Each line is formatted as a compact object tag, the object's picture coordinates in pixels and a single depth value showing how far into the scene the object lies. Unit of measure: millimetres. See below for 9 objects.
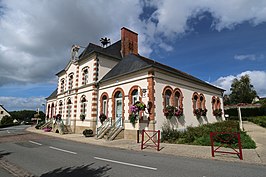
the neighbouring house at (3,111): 58609
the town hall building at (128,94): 12117
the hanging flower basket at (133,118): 11862
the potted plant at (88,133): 14619
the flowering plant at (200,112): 15508
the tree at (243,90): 42188
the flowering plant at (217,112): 19102
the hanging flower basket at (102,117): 15023
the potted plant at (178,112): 12812
